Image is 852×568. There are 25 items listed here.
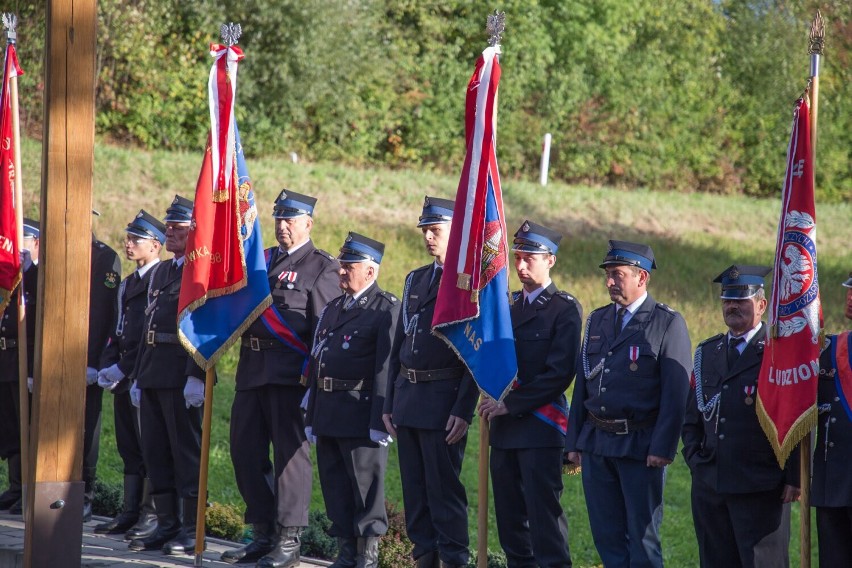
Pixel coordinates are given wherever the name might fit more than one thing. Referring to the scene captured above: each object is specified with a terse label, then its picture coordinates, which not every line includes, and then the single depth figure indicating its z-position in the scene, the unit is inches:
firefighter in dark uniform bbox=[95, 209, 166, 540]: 681.0
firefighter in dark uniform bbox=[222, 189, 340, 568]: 607.5
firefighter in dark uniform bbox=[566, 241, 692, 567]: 497.4
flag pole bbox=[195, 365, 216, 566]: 582.9
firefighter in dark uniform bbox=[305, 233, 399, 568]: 577.0
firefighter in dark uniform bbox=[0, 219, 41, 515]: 751.1
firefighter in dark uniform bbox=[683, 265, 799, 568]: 470.9
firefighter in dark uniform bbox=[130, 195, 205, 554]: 640.4
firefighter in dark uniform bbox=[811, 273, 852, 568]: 451.5
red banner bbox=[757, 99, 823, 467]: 458.3
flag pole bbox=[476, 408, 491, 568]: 508.1
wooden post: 515.5
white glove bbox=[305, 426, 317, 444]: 586.9
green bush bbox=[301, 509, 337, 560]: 658.2
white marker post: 2225.5
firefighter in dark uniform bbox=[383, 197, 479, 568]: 545.3
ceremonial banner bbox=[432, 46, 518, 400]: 527.2
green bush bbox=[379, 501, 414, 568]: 611.2
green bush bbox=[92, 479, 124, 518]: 753.6
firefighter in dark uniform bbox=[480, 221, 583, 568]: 522.9
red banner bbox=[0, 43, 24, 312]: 697.6
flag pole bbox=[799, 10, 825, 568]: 447.0
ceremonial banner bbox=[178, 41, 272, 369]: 611.8
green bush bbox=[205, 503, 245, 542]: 693.9
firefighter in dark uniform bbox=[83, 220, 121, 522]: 710.5
